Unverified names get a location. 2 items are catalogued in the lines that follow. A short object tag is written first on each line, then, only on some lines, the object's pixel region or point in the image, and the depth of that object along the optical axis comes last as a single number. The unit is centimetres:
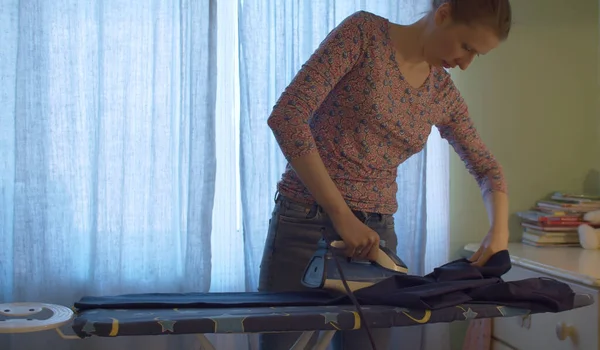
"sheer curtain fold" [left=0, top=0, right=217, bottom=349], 186
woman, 116
